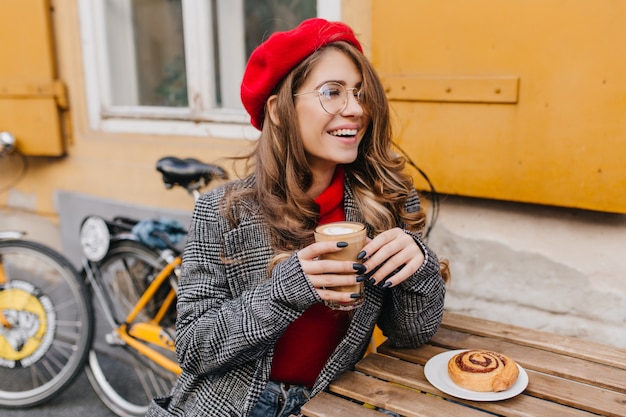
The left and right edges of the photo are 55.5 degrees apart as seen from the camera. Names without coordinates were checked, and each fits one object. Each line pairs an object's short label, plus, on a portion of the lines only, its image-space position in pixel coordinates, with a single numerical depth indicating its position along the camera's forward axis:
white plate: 1.37
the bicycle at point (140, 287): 2.82
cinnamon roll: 1.38
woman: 1.57
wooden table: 1.35
